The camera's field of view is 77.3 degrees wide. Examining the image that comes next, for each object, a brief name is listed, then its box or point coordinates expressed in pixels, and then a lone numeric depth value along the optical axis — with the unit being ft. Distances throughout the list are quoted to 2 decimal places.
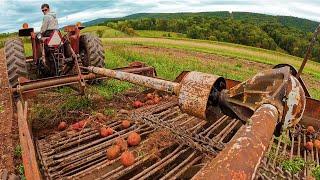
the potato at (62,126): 9.90
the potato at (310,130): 10.20
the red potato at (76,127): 9.62
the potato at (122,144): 8.20
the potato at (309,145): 9.15
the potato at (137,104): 11.92
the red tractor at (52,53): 12.64
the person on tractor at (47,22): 13.47
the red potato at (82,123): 9.67
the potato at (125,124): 9.74
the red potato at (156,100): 12.34
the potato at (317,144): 9.26
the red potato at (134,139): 8.43
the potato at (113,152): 7.82
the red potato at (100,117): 10.38
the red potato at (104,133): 9.17
